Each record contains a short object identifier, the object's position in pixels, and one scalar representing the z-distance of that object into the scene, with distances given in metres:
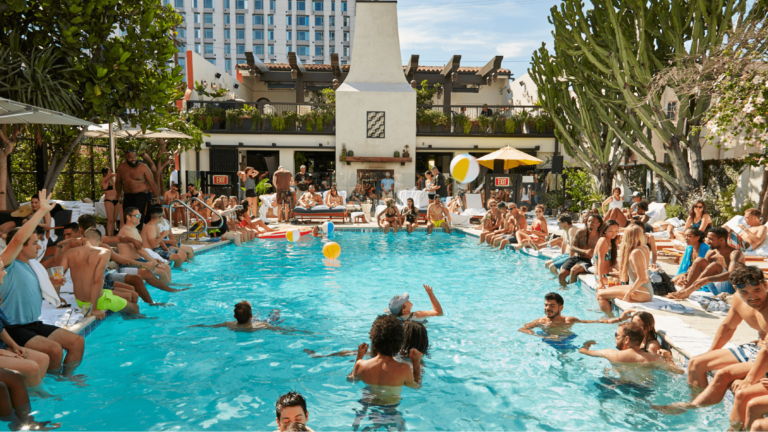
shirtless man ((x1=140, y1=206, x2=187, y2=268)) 7.52
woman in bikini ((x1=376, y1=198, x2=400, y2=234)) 13.88
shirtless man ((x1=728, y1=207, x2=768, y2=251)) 7.68
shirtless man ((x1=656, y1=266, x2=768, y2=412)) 3.14
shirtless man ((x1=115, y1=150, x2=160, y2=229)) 9.12
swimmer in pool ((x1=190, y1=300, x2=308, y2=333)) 5.33
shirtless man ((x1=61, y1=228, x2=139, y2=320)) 4.81
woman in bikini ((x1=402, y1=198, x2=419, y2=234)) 13.93
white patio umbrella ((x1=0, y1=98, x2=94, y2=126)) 5.82
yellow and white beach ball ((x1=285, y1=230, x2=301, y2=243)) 11.67
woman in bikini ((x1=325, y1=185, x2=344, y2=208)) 15.59
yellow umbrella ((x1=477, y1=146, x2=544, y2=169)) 17.47
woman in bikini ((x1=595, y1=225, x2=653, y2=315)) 5.36
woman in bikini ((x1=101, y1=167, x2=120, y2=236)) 9.30
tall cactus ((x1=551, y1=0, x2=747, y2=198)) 10.16
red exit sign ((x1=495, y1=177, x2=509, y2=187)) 16.95
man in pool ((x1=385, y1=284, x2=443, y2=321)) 4.95
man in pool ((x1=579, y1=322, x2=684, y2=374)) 4.04
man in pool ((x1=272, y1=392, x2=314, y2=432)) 2.36
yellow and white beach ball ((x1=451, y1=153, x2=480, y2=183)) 16.25
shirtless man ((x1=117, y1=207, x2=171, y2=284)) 6.55
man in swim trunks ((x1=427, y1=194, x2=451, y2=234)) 13.87
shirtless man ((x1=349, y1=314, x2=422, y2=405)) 3.45
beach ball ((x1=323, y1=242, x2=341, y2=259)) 9.40
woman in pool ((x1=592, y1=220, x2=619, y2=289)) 6.22
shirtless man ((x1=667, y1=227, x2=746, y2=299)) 5.23
